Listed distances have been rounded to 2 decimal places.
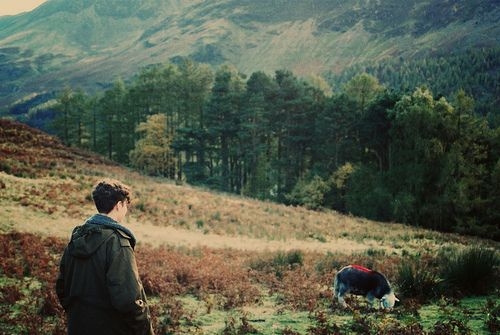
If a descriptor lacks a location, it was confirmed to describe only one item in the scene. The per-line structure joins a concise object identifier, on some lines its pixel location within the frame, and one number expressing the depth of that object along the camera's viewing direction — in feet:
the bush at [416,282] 28.86
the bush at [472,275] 28.76
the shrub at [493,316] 20.61
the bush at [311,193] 154.40
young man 12.37
